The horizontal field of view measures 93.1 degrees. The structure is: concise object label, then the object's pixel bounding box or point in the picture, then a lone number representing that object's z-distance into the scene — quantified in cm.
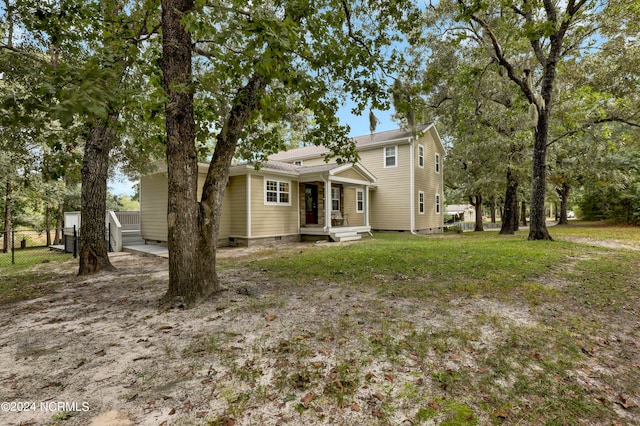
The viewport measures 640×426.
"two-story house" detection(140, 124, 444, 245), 1217
